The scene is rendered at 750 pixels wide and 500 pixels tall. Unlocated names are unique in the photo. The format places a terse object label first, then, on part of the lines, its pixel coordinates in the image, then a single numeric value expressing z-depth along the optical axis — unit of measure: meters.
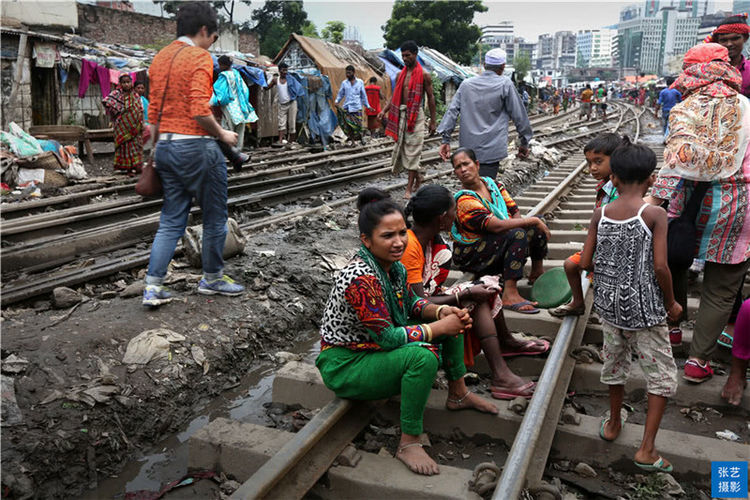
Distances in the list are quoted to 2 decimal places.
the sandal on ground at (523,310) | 4.42
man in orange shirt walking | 4.25
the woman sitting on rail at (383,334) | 2.78
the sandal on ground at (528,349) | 3.87
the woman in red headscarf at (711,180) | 3.30
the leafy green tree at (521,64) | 99.99
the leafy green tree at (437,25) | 42.59
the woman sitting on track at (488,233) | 4.20
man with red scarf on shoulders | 8.36
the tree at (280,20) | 47.56
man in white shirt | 16.55
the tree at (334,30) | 46.94
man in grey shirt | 6.24
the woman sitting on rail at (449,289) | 3.33
